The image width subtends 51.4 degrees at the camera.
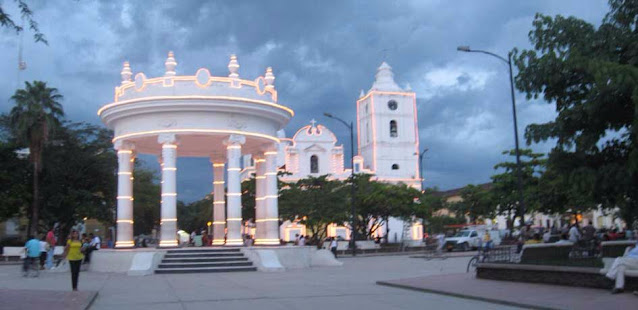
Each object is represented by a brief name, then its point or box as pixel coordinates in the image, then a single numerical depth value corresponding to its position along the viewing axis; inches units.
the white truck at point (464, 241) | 1913.1
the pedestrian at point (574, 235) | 937.5
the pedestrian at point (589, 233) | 920.6
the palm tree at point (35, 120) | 1652.3
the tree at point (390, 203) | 2305.6
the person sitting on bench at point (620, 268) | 537.0
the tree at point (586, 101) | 538.5
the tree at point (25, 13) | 398.5
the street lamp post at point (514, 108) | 1026.1
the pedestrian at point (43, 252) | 1099.9
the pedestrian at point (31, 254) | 908.0
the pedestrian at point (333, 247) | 1513.5
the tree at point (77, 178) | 1795.0
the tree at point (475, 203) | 2275.6
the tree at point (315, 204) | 2108.8
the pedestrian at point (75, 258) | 663.1
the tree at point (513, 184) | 2062.0
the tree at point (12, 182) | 1663.8
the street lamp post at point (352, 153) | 1715.7
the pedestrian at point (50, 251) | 1135.0
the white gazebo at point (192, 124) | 1030.4
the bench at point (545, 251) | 762.5
